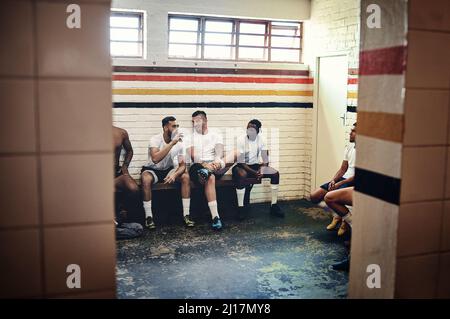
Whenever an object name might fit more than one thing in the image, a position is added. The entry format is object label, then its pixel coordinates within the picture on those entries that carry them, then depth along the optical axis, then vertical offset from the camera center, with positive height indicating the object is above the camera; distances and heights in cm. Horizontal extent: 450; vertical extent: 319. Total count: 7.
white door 725 -13
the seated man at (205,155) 685 -77
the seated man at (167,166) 670 -90
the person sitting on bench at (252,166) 723 -93
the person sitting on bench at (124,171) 661 -96
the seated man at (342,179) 620 -95
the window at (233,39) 738 +106
